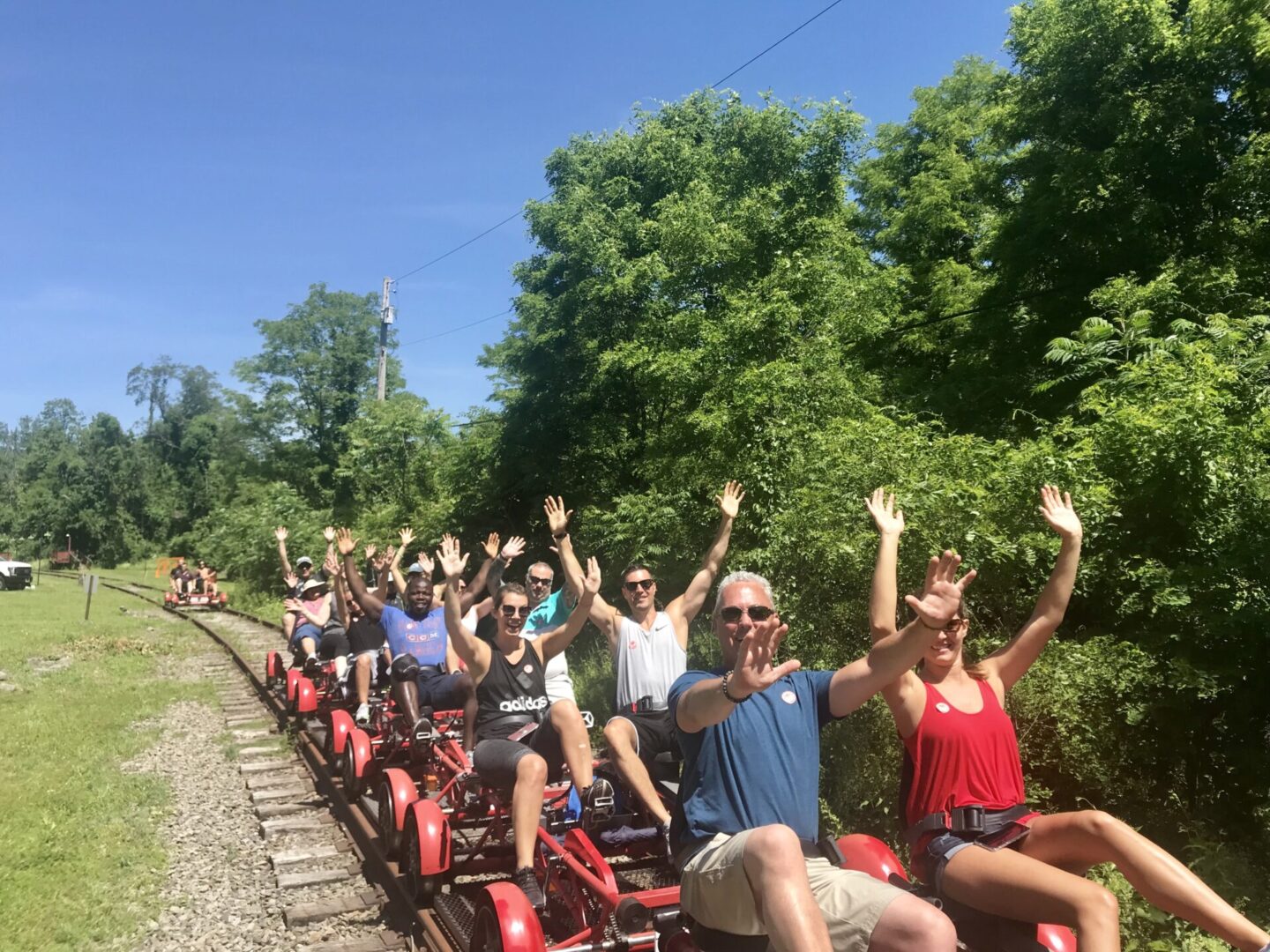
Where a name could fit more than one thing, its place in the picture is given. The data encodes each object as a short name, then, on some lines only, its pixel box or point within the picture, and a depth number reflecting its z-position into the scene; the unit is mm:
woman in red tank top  2912
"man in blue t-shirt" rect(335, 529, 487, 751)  7781
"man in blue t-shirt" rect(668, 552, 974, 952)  2803
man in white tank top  5133
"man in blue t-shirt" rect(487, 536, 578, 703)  6359
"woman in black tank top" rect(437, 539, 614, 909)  5035
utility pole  35688
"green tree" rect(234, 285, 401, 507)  47031
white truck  42812
